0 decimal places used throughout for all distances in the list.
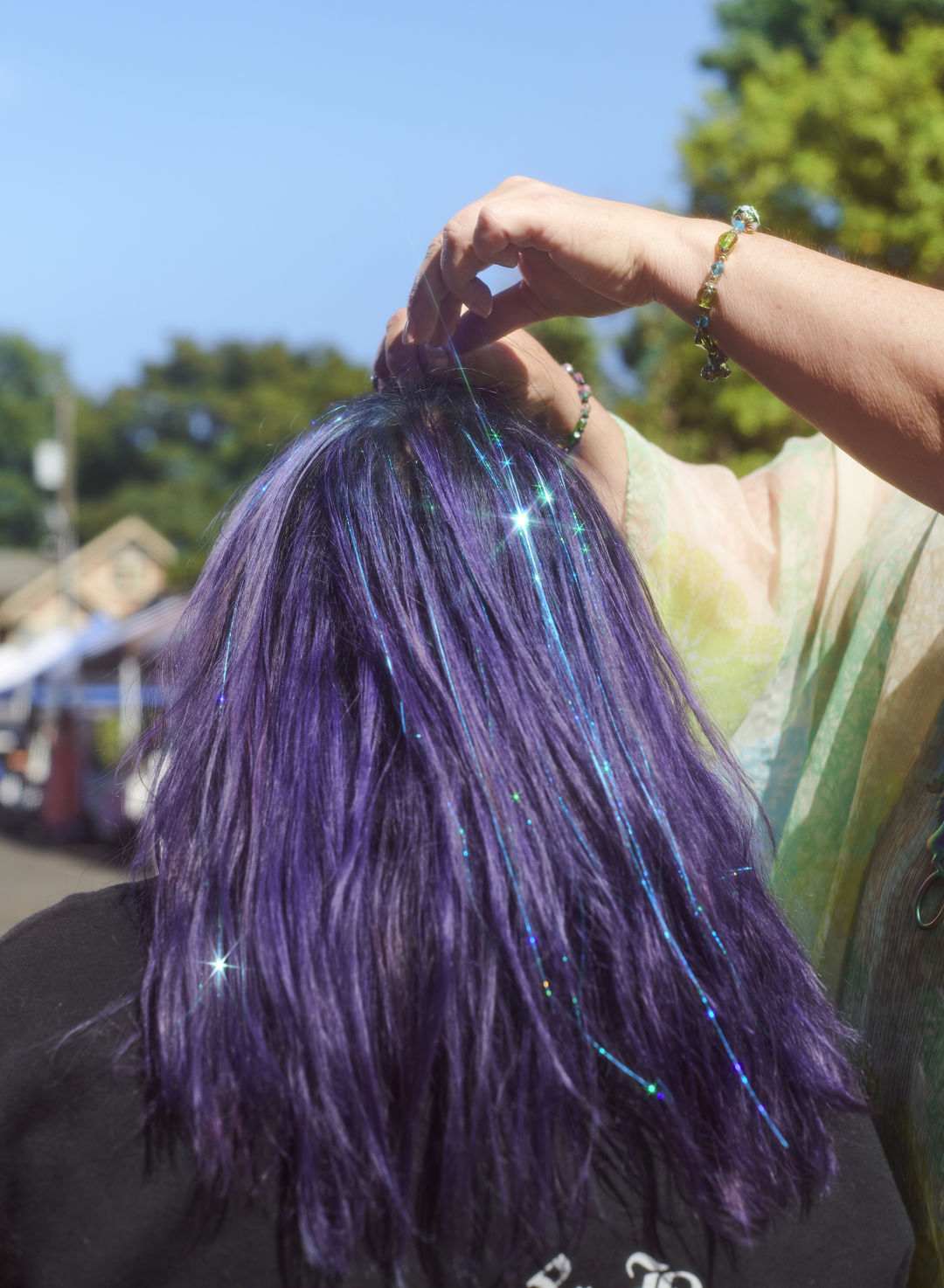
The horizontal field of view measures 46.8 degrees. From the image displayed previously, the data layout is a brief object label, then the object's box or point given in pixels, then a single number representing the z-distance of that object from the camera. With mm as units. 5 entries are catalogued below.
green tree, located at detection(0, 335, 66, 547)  58969
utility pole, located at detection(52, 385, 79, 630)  23984
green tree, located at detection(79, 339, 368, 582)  55344
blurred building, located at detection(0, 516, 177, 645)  43125
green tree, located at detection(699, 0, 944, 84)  8625
